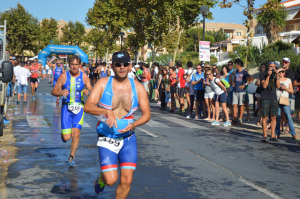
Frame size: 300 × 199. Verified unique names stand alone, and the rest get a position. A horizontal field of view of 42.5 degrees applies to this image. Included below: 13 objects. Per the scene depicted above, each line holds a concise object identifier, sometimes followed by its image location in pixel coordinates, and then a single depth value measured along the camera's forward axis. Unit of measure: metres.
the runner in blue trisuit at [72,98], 6.94
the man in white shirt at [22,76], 18.28
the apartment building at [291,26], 48.22
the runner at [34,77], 20.42
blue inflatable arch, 47.62
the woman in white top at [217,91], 13.01
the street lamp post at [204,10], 17.92
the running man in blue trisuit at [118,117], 4.23
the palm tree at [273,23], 45.66
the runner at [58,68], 17.76
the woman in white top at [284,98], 10.23
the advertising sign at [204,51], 17.59
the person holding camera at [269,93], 9.77
